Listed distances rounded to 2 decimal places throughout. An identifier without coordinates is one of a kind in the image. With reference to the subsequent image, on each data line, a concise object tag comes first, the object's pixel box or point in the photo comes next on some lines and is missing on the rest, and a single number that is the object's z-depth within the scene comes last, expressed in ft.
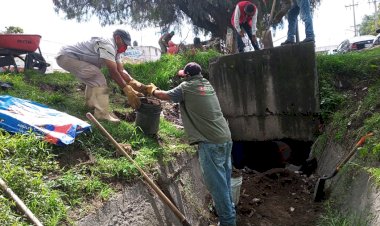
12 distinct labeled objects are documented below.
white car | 52.08
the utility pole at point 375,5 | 129.60
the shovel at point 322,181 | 15.42
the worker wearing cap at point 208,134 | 14.93
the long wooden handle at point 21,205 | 8.26
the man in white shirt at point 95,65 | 16.83
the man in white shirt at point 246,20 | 26.48
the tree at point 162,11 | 51.65
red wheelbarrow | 25.50
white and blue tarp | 12.46
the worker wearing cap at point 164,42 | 44.55
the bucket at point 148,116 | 16.44
